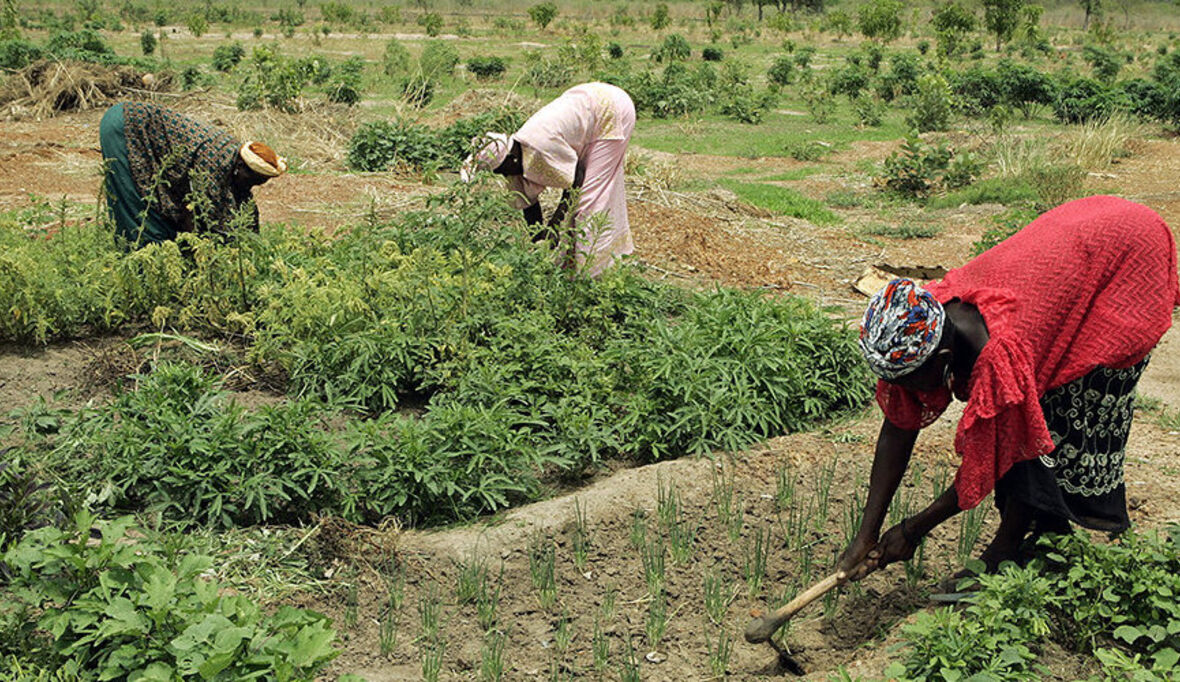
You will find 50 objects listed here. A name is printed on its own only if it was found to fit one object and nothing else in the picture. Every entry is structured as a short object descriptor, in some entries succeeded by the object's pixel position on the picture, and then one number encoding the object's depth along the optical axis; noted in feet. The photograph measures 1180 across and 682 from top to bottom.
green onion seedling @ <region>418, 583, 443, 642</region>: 10.87
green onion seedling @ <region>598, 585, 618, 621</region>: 11.41
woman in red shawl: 8.66
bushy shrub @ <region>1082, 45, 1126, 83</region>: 73.72
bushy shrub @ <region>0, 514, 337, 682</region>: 8.04
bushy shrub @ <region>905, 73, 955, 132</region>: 48.01
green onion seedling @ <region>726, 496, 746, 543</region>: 12.74
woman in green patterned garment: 17.38
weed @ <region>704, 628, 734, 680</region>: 10.42
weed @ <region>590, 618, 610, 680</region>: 10.38
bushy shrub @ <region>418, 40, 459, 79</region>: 65.64
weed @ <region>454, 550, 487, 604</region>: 11.49
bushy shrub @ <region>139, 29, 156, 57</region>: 76.54
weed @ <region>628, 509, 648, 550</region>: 12.46
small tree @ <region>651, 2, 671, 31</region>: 123.65
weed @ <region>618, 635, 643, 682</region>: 10.06
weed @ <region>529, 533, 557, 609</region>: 11.60
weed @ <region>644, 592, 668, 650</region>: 10.97
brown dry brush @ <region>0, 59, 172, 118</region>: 45.65
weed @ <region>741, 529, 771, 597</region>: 11.85
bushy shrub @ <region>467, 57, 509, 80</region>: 74.54
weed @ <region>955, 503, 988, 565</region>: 11.83
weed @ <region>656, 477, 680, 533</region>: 12.85
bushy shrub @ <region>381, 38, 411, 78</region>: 71.00
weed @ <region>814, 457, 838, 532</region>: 12.96
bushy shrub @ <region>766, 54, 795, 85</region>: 73.82
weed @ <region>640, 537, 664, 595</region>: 11.82
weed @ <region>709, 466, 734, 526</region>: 13.09
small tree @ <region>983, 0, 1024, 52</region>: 102.01
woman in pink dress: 18.06
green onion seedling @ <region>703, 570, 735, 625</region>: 11.36
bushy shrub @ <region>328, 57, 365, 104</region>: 48.91
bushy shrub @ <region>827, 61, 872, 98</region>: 67.87
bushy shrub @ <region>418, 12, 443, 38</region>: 113.76
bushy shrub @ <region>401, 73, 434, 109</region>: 40.16
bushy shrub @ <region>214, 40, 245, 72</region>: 67.15
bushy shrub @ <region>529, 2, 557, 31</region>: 122.42
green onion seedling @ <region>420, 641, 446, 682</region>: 10.04
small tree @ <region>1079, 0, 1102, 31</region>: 153.35
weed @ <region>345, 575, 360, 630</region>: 10.97
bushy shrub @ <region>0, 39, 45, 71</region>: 51.55
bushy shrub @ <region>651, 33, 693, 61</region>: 86.79
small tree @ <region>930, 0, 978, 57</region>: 99.29
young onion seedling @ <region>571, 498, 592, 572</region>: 12.24
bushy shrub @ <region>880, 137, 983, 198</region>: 36.24
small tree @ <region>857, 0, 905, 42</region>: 104.01
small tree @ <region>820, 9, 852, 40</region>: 121.80
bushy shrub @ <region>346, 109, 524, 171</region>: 35.01
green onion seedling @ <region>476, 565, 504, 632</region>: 11.22
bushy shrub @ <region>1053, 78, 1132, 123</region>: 52.75
